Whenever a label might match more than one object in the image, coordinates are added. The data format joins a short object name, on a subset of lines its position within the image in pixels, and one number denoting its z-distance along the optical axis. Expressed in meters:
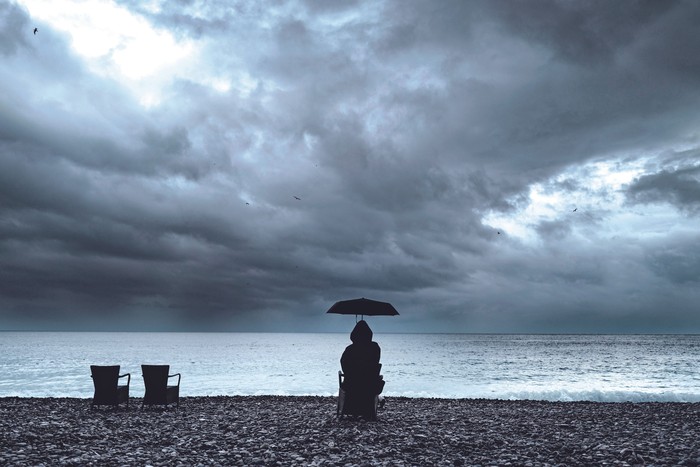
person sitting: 13.48
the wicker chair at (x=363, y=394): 13.48
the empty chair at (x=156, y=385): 15.95
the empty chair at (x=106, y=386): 15.58
